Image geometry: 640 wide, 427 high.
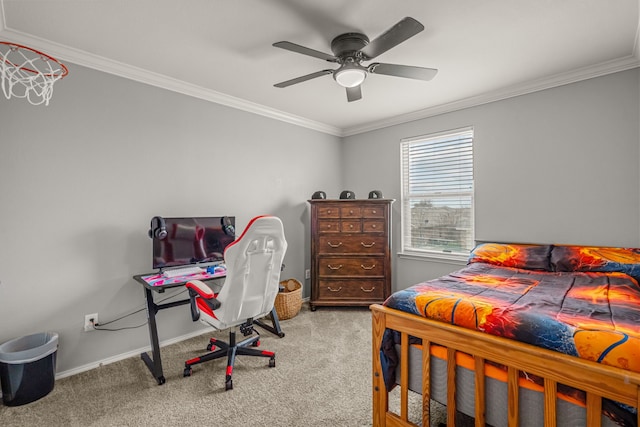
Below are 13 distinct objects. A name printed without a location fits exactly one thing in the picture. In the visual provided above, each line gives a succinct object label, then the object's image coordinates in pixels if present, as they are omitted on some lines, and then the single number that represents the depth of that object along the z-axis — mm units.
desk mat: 2346
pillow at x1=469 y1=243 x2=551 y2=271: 2695
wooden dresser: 3703
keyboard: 2570
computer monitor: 2611
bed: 1092
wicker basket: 3406
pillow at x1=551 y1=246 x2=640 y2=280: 2360
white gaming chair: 2098
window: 3592
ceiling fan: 2002
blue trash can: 1922
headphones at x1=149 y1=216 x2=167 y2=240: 2541
